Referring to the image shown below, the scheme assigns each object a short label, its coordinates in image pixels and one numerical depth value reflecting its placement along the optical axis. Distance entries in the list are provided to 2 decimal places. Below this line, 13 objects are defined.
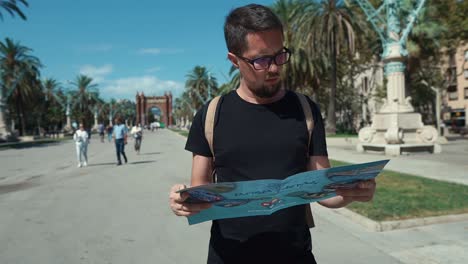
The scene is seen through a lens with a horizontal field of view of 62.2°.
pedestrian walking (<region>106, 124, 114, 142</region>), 36.99
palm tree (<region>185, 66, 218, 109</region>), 71.91
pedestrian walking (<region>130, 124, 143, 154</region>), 19.98
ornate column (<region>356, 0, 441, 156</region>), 16.62
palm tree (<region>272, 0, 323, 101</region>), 31.27
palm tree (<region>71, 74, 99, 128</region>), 79.38
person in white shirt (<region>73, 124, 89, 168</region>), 14.87
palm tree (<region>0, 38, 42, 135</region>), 44.53
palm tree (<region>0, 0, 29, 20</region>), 29.38
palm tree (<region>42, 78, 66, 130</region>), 69.75
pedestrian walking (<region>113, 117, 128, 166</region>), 15.16
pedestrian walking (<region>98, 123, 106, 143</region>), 37.53
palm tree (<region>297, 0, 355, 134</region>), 28.86
